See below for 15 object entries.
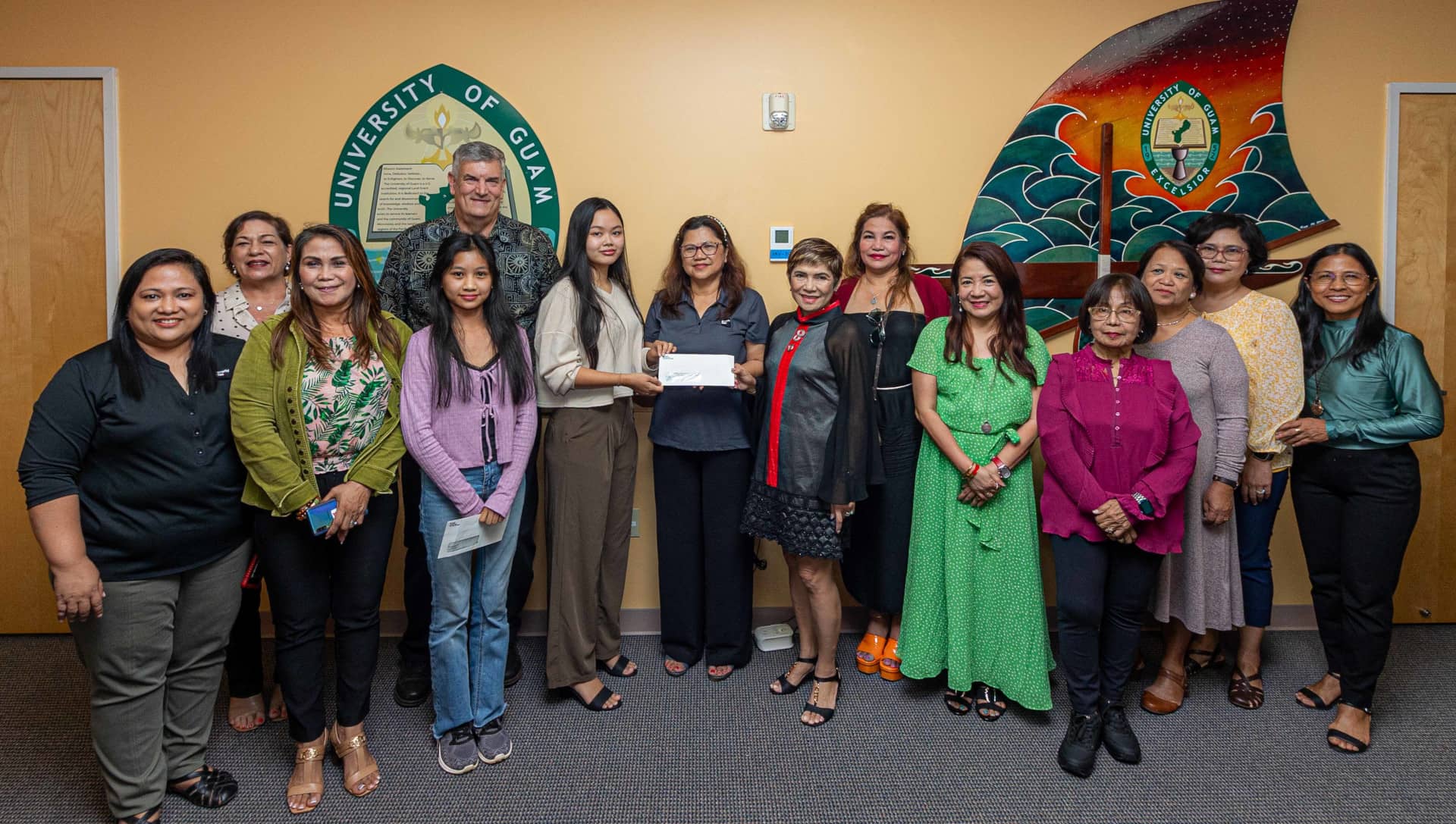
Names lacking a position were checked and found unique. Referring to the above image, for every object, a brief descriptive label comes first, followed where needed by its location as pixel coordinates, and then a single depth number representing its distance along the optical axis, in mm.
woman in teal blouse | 2340
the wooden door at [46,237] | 2988
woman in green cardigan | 1917
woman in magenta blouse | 2180
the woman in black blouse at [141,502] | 1748
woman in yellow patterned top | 2471
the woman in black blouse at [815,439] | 2289
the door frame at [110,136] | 2957
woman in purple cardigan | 2070
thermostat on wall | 3086
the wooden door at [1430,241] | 3109
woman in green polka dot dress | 2379
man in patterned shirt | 2555
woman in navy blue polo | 2648
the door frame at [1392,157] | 3082
